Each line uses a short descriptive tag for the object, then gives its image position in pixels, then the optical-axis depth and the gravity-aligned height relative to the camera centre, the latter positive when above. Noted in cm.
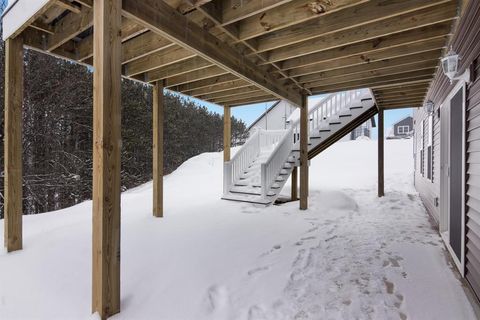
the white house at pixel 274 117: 1823 +280
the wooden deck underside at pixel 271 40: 264 +142
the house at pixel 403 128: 2403 +262
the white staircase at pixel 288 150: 620 +17
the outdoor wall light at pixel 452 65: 256 +87
